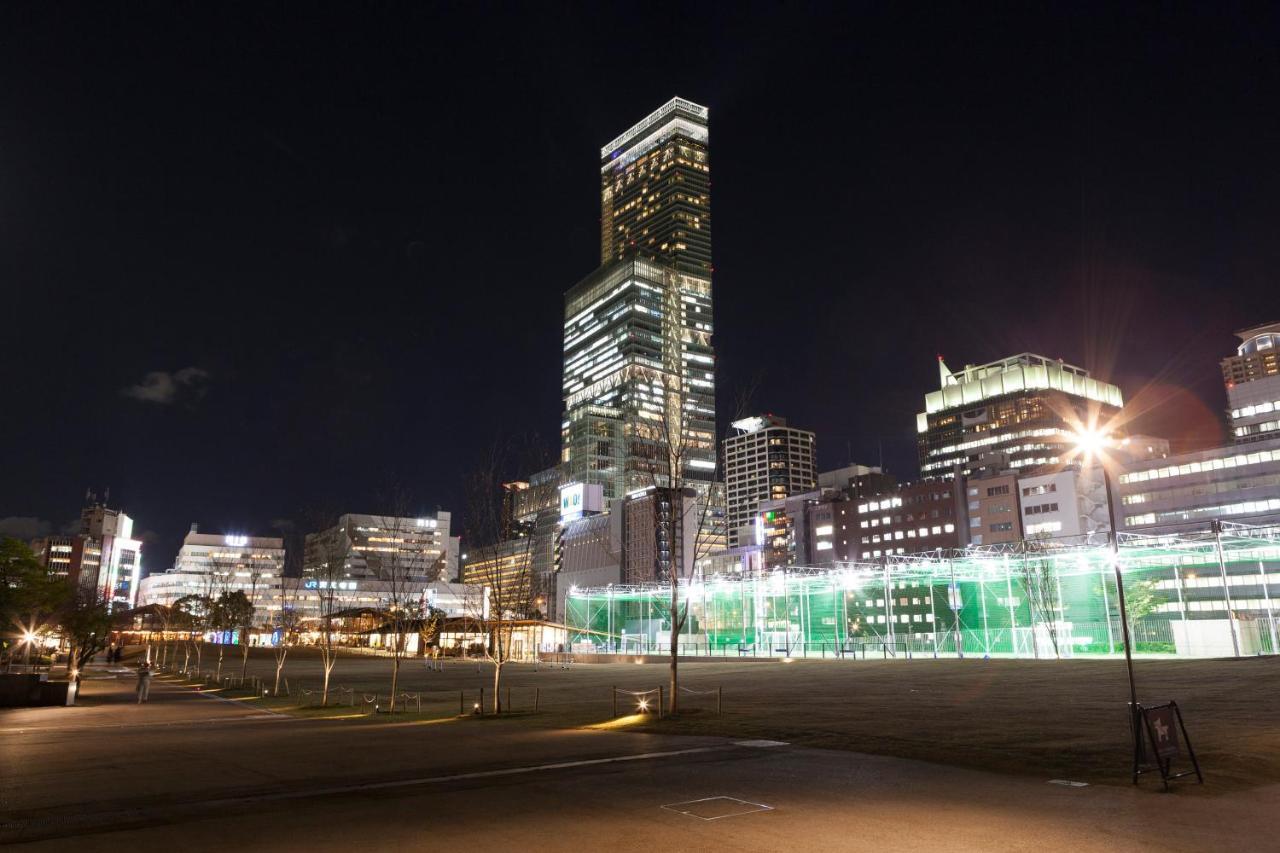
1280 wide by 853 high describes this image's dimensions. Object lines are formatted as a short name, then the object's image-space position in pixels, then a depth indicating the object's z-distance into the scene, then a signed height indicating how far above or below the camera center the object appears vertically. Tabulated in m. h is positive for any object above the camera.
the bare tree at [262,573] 71.42 +6.79
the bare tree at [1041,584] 59.75 +1.68
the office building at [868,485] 177.62 +26.89
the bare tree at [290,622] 48.87 -1.52
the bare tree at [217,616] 85.94 -1.14
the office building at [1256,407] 132.00 +32.68
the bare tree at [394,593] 33.78 +2.03
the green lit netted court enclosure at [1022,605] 53.94 -0.15
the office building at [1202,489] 109.12 +16.46
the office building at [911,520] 151.12 +16.76
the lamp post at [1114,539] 11.55 +1.06
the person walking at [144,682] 35.53 -3.40
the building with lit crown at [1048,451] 195.50 +37.76
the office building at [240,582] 172.25 +5.35
